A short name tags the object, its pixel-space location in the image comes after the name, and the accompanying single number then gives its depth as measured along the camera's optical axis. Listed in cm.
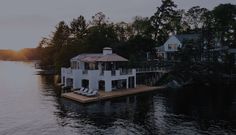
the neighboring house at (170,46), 6656
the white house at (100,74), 4066
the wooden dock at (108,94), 3473
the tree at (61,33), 8083
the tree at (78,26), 8006
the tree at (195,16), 8356
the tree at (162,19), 7625
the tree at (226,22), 6888
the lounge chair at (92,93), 3596
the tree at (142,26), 7588
